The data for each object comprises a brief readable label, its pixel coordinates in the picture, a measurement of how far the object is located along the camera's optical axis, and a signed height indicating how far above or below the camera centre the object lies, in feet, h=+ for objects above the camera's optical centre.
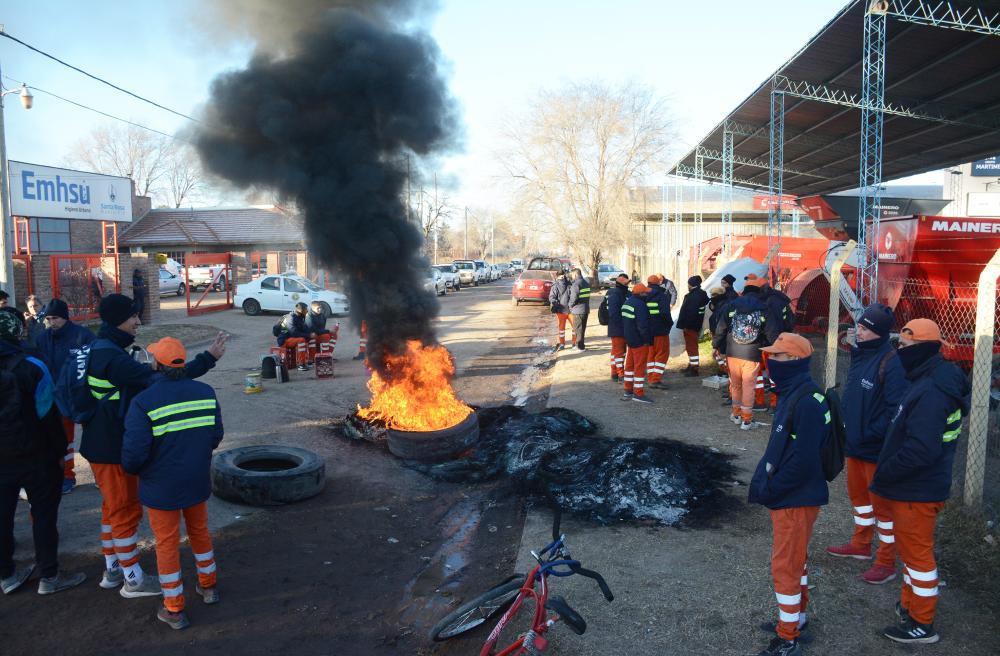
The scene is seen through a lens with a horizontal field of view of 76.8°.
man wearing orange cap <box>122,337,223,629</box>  12.48 -3.40
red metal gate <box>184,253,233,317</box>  73.61 +1.21
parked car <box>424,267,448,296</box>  103.22 -0.80
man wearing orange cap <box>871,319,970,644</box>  11.78 -3.57
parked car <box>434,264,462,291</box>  115.37 +0.84
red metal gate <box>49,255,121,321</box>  57.11 +0.22
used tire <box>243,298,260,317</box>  74.54 -2.97
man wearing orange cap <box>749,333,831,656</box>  11.37 -3.71
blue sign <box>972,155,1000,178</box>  118.83 +20.04
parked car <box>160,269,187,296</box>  96.10 -0.22
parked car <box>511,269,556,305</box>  84.07 -0.90
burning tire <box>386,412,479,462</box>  23.66 -6.16
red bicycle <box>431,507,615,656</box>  9.91 -5.61
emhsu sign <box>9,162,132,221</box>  57.21 +8.78
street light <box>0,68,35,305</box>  38.75 +3.39
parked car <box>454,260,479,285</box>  132.57 +1.66
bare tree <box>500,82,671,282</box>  106.63 +19.63
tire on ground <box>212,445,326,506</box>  19.16 -6.12
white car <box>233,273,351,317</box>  72.54 -1.33
